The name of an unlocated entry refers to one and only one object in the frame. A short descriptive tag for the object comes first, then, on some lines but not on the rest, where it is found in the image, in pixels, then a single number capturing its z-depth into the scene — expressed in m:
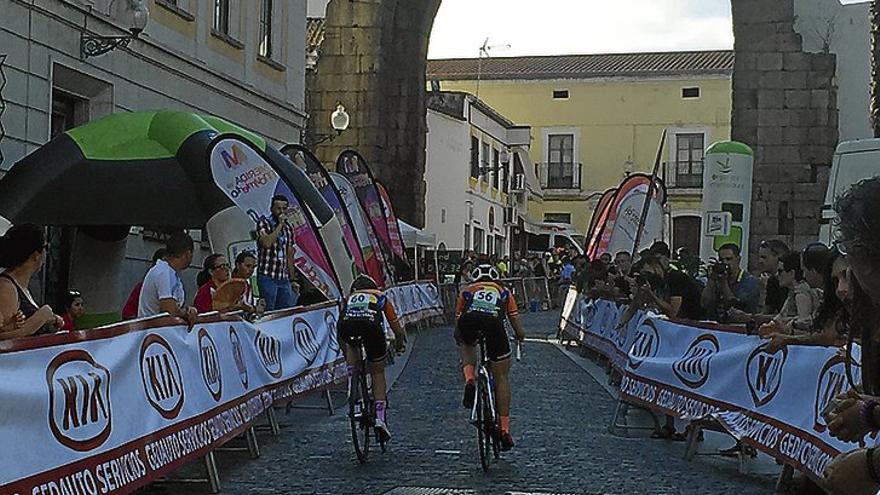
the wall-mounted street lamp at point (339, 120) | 27.15
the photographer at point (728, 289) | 13.11
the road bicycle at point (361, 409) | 10.33
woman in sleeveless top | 7.38
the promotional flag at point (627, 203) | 25.34
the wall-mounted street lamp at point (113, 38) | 15.63
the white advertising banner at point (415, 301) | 24.62
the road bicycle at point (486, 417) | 9.95
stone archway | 29.06
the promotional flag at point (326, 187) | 18.41
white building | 48.09
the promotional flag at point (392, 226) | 24.03
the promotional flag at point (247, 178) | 13.17
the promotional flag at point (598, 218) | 26.75
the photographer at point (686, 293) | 13.26
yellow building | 62.41
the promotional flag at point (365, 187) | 22.67
